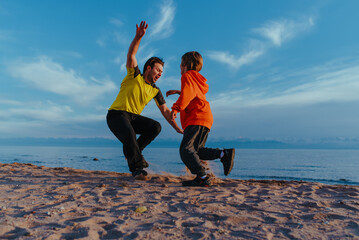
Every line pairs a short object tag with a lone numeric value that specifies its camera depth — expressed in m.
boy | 4.04
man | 4.49
